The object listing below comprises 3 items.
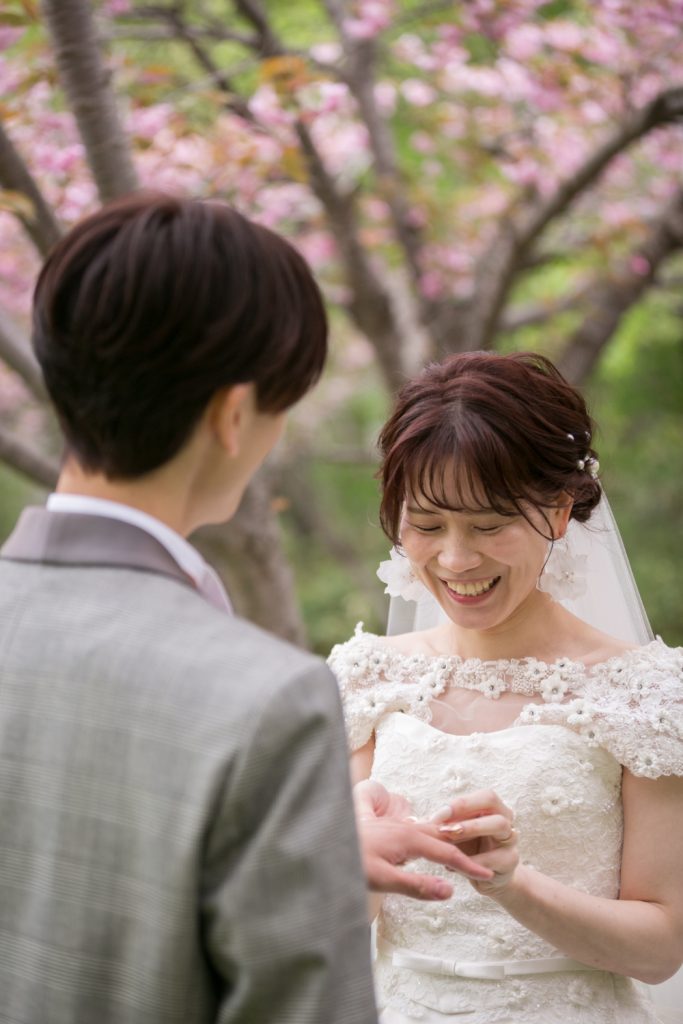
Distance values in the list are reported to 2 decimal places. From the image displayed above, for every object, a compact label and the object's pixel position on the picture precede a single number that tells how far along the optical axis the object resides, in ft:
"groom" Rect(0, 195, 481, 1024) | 4.17
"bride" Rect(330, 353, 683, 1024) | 7.32
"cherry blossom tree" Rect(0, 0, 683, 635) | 14.79
